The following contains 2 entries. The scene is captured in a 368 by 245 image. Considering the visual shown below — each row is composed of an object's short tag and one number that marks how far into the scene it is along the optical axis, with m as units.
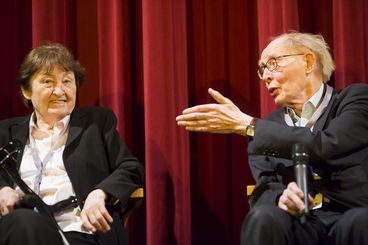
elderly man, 3.50
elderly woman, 3.77
